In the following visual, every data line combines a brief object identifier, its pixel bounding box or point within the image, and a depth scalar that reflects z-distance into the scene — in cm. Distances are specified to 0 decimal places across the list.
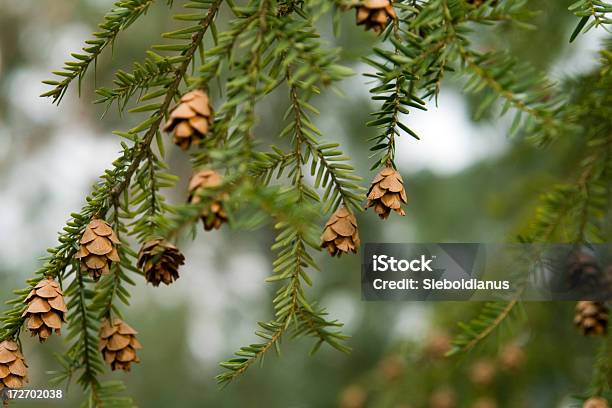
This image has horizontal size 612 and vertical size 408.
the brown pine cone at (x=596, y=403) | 65
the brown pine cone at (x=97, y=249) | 56
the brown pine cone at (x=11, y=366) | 57
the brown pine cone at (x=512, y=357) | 103
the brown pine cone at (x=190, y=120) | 52
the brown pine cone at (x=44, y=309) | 57
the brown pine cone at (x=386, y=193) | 57
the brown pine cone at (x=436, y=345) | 105
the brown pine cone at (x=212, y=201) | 51
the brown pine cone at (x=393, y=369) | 115
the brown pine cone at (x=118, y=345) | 59
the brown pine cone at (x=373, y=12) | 52
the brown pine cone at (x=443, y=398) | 107
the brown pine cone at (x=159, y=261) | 56
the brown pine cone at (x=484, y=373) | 107
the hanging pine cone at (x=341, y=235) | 56
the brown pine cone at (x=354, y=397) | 143
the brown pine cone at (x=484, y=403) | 106
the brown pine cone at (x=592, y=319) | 68
